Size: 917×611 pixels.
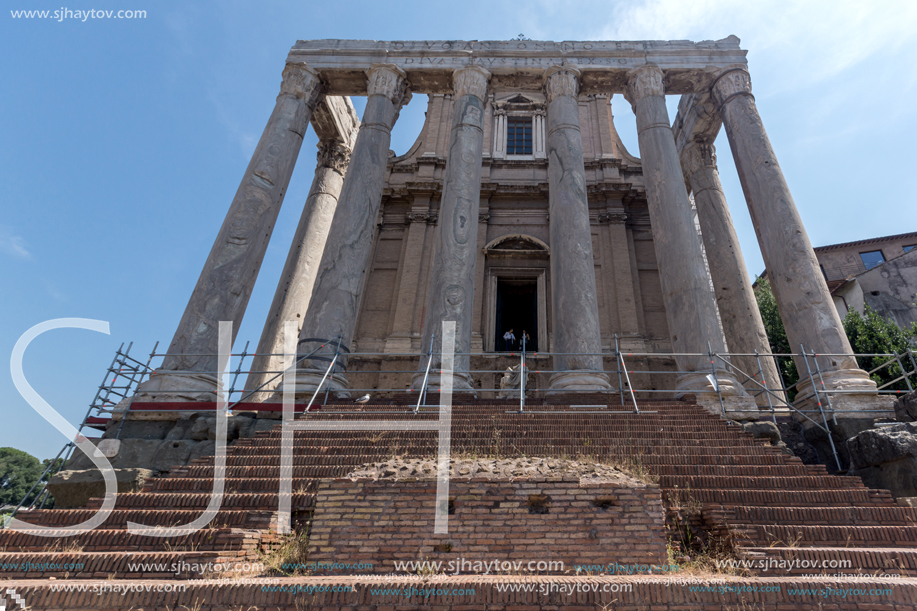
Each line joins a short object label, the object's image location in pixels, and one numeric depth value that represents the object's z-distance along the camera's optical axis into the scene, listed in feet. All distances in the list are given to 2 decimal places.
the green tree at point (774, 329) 74.28
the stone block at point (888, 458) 21.91
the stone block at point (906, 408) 27.32
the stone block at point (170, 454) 28.68
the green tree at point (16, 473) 161.07
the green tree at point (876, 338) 63.41
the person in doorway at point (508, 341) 57.77
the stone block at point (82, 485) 25.53
